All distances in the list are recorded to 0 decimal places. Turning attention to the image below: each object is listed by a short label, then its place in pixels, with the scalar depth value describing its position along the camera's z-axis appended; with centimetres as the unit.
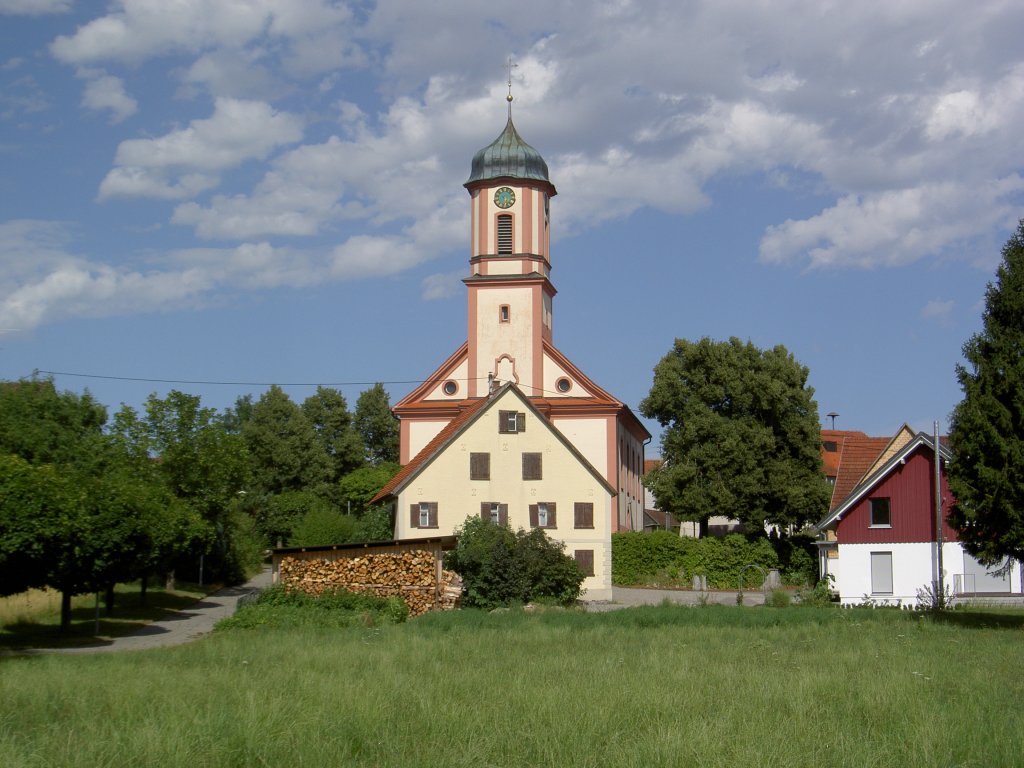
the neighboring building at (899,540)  4166
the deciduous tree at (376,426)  9250
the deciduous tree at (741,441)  5666
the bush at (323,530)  6044
